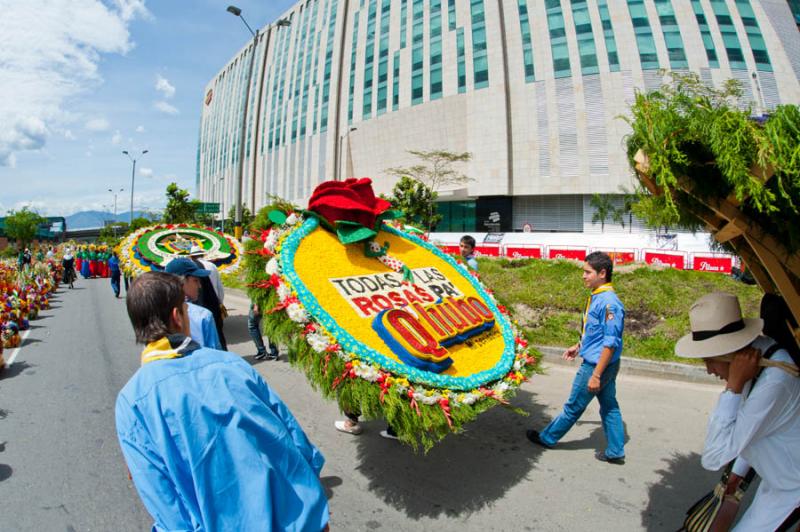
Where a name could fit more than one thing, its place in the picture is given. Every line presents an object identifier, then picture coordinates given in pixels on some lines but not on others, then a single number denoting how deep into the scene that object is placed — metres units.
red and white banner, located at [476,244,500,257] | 22.17
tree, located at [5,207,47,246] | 53.63
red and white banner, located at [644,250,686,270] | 14.28
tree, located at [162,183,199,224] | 31.56
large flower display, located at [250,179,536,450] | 3.09
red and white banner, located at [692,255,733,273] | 12.57
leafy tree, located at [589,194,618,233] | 32.38
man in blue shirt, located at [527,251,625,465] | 3.67
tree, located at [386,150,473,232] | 37.56
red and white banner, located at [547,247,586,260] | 18.44
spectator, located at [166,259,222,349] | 3.22
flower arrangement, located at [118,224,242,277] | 9.23
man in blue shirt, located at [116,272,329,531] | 1.34
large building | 31.75
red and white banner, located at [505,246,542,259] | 19.93
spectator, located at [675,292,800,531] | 2.04
